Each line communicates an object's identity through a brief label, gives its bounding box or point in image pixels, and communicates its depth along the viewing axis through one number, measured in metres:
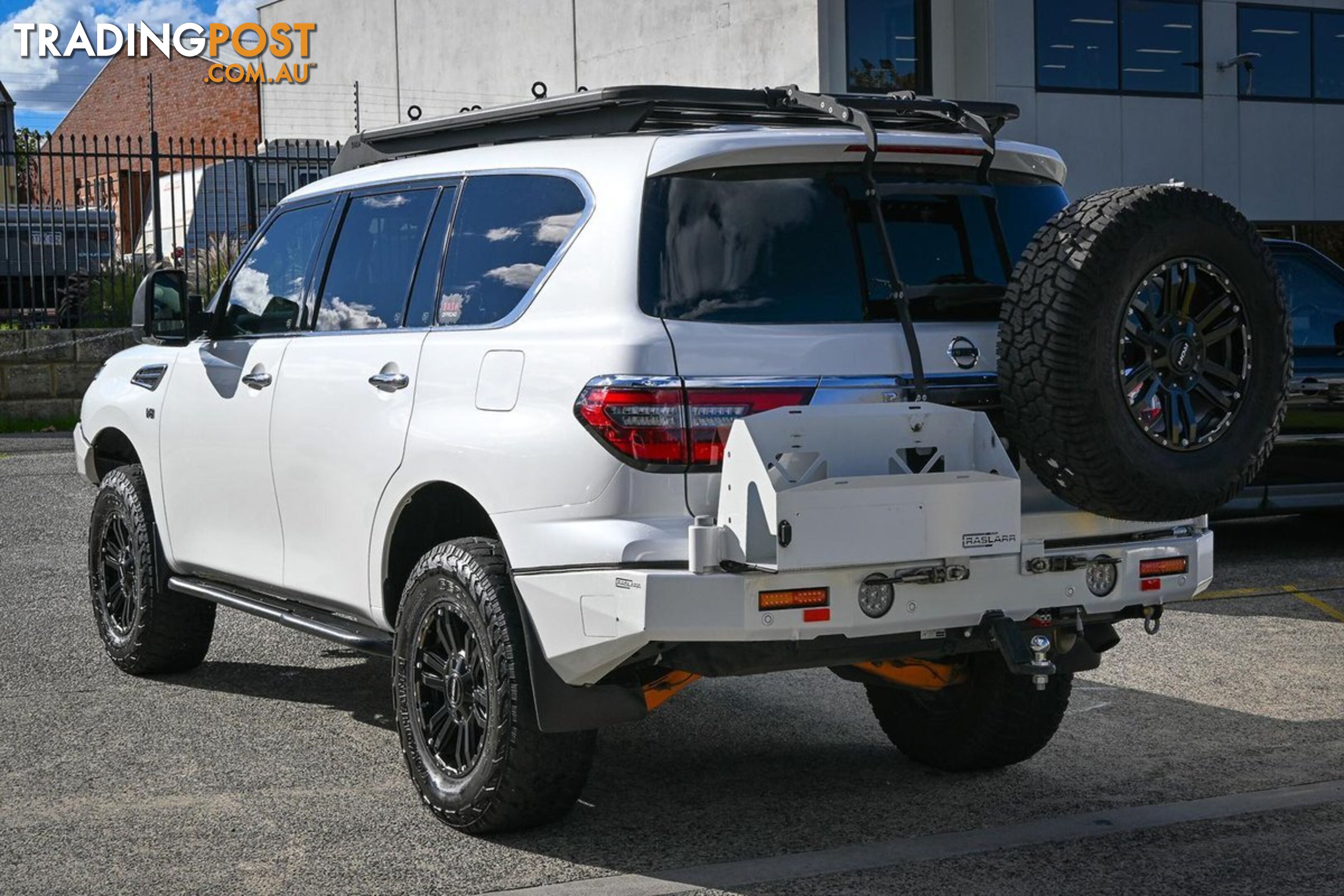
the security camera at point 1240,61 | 27.80
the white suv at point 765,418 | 4.48
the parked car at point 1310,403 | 10.03
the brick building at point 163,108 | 46.69
